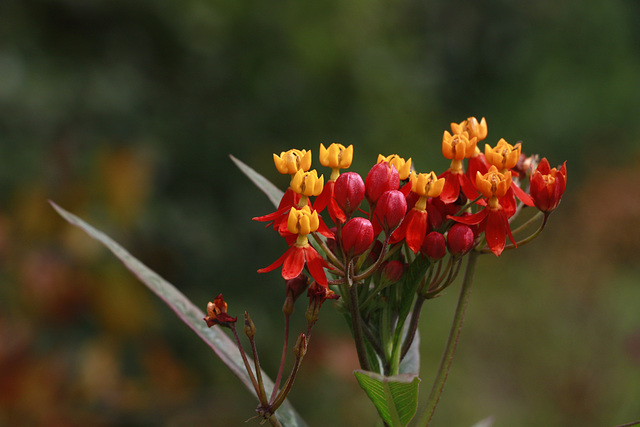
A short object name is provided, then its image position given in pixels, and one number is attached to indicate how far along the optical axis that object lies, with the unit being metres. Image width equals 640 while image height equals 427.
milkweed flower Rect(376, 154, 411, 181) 0.58
